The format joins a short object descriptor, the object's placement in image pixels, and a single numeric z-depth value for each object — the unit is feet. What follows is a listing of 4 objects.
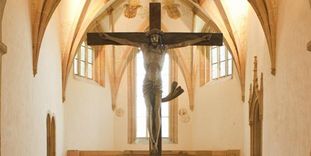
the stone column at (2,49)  24.91
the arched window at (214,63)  49.03
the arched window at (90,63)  50.04
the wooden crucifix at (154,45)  27.33
